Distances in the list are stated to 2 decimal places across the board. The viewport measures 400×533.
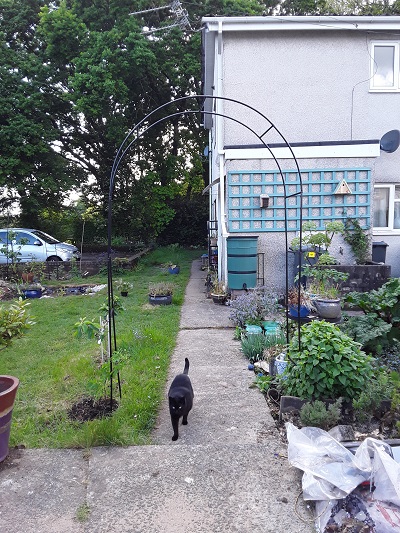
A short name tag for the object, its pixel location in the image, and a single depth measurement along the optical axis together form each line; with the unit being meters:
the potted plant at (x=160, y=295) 8.09
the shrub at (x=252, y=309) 6.03
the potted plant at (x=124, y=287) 9.27
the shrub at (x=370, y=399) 3.07
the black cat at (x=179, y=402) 3.05
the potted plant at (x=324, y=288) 5.89
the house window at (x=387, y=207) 9.43
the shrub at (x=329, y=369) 3.18
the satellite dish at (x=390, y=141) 8.98
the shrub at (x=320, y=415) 2.92
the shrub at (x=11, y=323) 3.31
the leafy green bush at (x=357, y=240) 8.08
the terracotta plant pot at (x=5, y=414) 2.69
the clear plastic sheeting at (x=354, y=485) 2.06
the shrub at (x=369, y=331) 4.20
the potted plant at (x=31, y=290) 9.54
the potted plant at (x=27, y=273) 10.82
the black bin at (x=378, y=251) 8.57
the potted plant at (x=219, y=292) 8.01
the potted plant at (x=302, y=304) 6.09
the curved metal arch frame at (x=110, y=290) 3.29
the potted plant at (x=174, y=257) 12.78
